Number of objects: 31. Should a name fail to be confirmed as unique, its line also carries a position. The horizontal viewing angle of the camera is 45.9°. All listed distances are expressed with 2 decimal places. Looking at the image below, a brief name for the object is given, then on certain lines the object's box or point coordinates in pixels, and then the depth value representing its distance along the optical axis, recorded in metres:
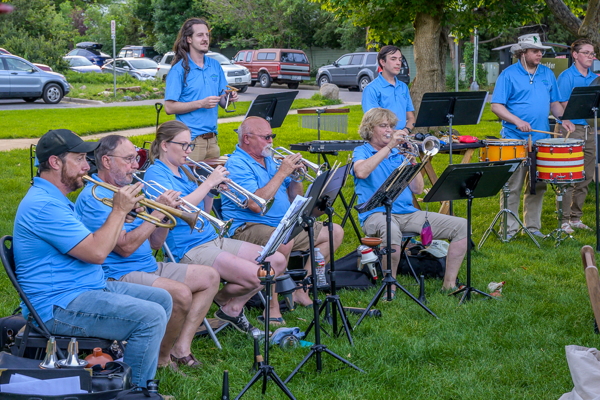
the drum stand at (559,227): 7.57
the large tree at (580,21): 11.47
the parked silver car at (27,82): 19.86
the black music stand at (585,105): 7.01
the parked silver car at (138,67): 28.95
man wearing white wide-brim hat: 7.55
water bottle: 5.64
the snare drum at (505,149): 7.15
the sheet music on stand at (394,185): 5.21
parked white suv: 26.56
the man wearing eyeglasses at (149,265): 4.11
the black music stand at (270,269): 3.75
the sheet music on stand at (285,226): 3.74
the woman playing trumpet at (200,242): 4.76
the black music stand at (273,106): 6.98
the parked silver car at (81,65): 32.34
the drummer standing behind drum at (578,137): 7.99
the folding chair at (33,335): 3.50
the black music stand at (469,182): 5.27
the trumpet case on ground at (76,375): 3.08
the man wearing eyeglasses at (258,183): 5.36
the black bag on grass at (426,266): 6.48
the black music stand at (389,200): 5.21
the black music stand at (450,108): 6.98
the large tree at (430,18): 13.61
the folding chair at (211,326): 4.82
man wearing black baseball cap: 3.55
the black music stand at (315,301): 4.18
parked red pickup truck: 29.89
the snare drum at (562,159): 7.05
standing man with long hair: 6.68
